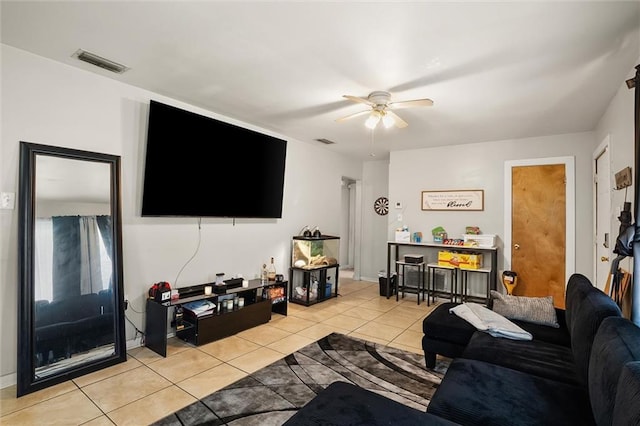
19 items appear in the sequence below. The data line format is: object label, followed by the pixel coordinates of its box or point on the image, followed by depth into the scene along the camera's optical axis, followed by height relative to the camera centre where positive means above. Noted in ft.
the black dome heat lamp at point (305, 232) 16.90 -0.88
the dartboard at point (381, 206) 21.53 +0.64
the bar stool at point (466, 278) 15.06 -3.07
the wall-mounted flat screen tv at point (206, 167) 10.38 +1.73
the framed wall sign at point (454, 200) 16.62 +0.86
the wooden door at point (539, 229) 14.71 -0.60
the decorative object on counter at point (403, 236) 17.74 -1.11
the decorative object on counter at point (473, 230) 16.39 -0.69
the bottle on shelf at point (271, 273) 14.25 -2.57
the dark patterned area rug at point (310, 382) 6.98 -4.32
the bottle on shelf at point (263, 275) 13.94 -2.70
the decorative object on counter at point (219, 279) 11.91 -2.37
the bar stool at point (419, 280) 16.65 -3.39
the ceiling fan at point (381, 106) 9.65 +3.37
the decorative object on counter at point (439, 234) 17.29 -0.97
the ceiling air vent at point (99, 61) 8.29 +4.06
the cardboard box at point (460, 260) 15.28 -2.09
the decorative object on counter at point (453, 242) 16.36 -1.31
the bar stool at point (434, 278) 15.99 -3.19
